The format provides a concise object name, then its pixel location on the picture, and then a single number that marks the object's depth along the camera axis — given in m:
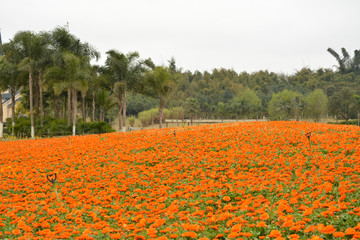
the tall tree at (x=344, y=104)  61.28
